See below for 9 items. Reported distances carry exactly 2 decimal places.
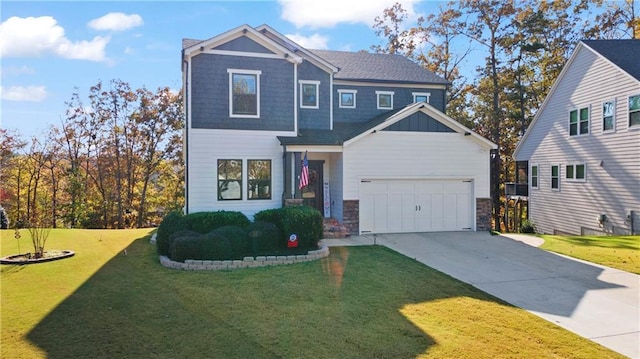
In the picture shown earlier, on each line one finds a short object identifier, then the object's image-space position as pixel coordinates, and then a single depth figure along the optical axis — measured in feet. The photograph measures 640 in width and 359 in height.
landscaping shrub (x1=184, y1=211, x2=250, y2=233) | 39.73
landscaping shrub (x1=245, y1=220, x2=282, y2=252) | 36.65
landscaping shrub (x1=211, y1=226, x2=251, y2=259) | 34.83
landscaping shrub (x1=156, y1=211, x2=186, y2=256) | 36.14
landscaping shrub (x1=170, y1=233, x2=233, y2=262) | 32.65
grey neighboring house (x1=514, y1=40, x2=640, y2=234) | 54.24
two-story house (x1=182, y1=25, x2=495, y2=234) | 45.57
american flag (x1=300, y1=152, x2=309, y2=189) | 42.52
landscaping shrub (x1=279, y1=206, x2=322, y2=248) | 37.78
